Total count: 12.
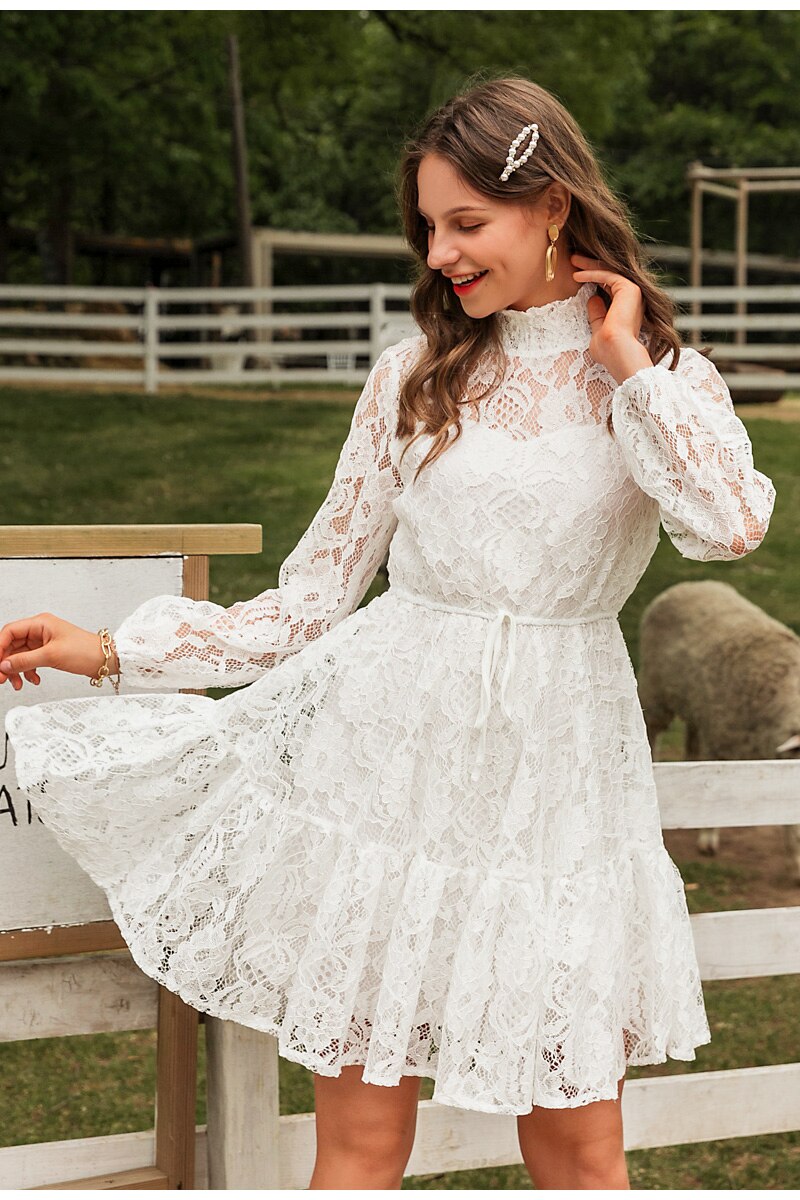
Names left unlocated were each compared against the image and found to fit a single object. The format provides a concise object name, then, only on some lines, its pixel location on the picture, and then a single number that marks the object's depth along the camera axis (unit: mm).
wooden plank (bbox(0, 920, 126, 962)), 2332
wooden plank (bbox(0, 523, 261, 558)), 2279
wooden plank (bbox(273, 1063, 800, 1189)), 2584
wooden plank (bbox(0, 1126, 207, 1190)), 2480
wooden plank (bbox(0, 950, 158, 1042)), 2445
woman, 1905
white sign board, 2287
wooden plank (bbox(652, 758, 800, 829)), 2734
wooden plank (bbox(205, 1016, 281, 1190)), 2457
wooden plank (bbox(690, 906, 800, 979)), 2832
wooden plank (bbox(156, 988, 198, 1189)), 2432
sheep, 5602
